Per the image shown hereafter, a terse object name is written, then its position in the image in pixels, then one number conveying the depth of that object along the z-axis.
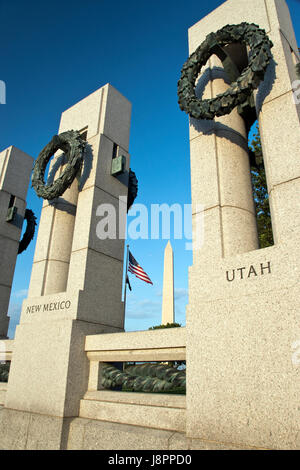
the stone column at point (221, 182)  5.87
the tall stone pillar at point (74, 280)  7.33
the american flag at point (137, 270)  16.35
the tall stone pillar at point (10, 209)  13.16
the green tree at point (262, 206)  15.48
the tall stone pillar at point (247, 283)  4.26
